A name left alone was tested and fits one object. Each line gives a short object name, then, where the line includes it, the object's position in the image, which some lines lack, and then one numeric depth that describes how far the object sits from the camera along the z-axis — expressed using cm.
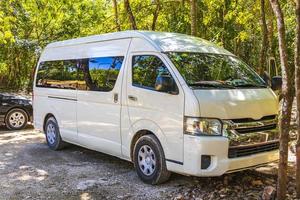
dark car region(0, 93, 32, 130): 1245
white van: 571
